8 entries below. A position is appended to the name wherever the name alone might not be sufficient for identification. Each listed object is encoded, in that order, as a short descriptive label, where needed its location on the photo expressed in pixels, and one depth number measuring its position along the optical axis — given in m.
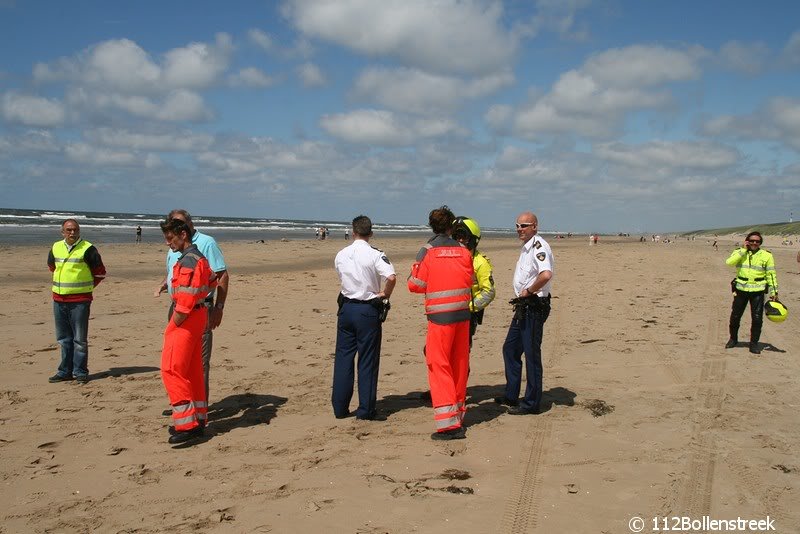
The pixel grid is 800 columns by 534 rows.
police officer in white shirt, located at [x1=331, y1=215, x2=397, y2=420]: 5.50
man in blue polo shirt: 5.57
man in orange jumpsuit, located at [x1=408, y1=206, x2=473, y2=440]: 5.12
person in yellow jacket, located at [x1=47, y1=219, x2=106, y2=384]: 7.06
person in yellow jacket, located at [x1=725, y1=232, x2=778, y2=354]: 8.63
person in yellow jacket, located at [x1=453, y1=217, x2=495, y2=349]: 5.53
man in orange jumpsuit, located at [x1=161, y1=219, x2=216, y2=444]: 4.94
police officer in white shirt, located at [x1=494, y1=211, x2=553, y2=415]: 5.64
